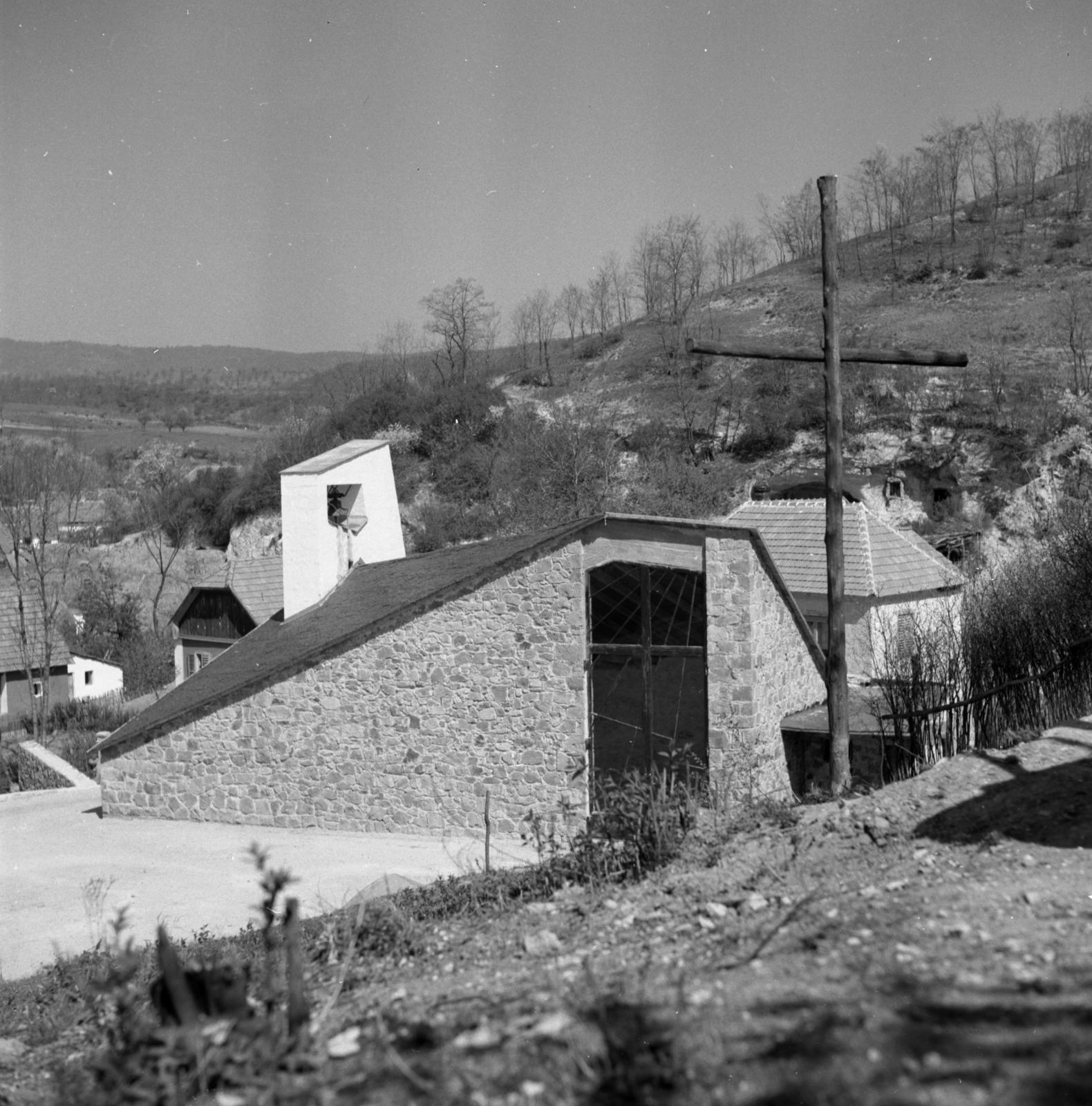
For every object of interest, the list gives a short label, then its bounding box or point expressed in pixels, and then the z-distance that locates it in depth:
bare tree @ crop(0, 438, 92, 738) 29.95
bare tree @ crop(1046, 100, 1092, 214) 71.19
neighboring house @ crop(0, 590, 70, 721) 30.23
